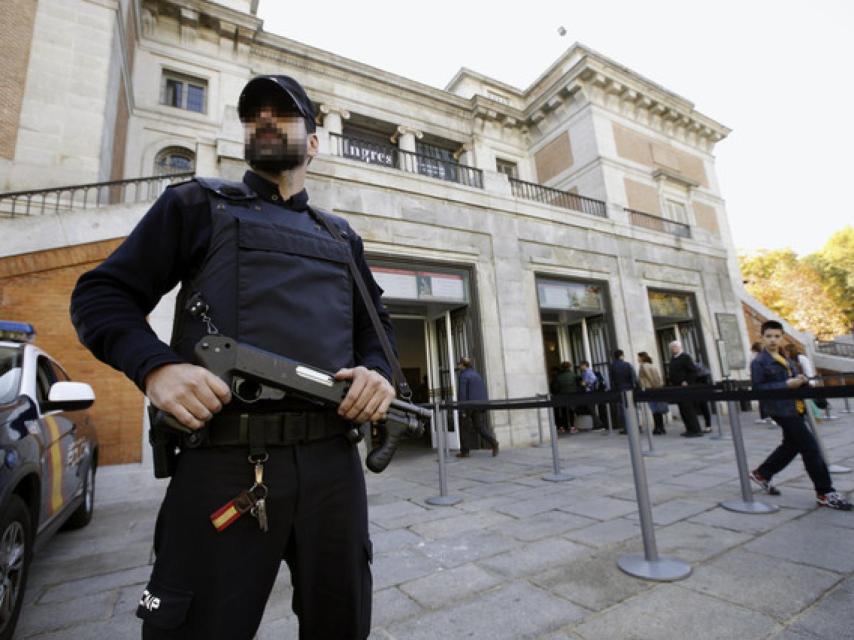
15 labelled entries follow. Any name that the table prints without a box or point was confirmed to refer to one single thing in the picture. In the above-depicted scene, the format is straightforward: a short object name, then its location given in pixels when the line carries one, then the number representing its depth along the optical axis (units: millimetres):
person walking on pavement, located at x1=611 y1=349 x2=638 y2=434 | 9781
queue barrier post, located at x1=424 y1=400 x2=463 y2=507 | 4699
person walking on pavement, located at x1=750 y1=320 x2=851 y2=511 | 3820
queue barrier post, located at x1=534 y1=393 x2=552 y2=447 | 8812
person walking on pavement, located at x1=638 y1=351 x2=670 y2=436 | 9844
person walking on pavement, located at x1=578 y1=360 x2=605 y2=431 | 10723
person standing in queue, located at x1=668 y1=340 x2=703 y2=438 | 9055
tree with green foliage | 36438
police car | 2234
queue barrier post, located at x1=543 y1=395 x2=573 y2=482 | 5601
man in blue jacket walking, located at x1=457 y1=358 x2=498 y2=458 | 8117
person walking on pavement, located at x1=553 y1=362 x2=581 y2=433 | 10672
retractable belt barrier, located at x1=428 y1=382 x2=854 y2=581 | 2559
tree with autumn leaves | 31188
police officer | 1040
